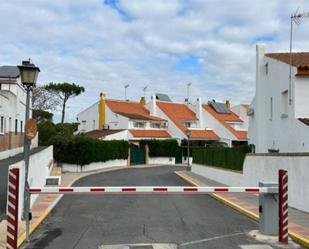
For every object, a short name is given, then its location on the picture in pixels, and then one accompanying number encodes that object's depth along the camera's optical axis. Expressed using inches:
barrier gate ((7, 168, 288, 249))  229.2
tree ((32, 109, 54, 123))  1519.0
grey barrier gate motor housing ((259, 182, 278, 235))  241.9
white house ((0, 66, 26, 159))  766.6
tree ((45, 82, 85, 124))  1600.4
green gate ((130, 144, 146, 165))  1323.9
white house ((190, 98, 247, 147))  1616.1
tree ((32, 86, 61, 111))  1511.8
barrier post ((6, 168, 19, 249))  202.9
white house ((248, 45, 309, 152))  484.1
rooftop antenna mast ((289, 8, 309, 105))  473.3
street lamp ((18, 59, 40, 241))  265.8
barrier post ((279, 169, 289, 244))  226.3
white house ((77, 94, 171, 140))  1442.2
